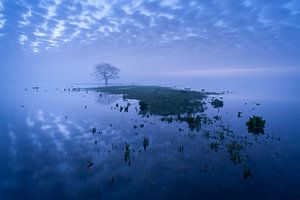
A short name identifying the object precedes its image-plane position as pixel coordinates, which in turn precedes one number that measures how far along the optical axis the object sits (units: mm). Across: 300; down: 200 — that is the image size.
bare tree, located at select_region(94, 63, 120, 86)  111062
